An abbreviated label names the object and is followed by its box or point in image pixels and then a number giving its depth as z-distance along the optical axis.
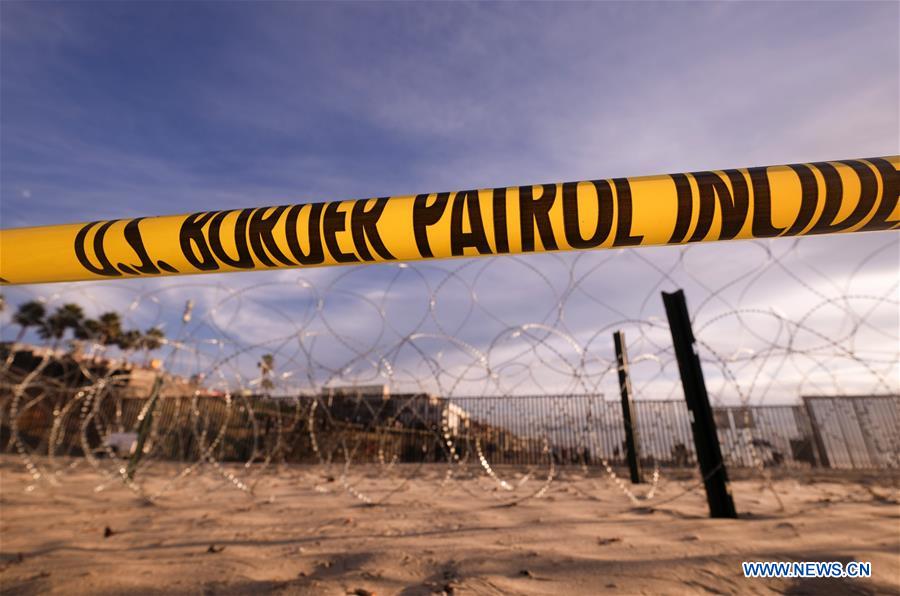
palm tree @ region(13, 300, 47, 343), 30.44
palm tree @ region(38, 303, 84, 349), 31.09
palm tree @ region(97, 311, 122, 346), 32.03
